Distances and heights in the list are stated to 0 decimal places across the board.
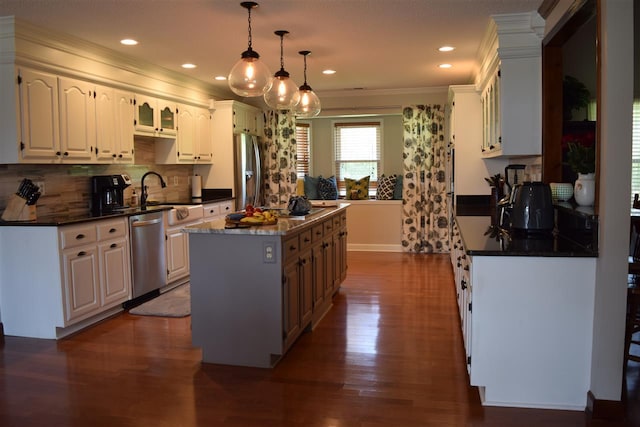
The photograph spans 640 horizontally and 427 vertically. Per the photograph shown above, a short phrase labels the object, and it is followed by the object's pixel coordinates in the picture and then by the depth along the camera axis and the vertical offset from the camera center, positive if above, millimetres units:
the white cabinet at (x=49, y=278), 3941 -705
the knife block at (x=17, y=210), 4055 -170
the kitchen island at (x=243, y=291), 3338 -700
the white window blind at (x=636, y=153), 5027 +254
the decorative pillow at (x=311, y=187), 8539 -52
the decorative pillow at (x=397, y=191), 8180 -134
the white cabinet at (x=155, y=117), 5434 +769
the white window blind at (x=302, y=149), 8758 +596
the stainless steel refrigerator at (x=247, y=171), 7102 +200
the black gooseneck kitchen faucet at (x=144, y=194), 5734 -84
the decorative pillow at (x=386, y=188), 8156 -83
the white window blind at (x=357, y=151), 8641 +538
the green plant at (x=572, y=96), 3795 +613
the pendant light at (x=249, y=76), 3426 +725
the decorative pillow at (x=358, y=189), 8336 -93
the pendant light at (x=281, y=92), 4073 +727
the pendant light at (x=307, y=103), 4578 +723
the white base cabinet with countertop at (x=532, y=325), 2684 -757
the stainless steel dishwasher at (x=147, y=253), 4824 -642
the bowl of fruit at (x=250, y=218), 3549 -235
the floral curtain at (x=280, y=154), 8055 +469
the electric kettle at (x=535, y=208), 3123 -169
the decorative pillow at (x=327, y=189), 8422 -88
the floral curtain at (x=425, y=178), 7641 +62
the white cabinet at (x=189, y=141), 6199 +551
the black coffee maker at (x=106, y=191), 5012 -40
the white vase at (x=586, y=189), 3025 -55
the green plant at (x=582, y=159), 3021 +120
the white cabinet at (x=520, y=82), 3797 +728
